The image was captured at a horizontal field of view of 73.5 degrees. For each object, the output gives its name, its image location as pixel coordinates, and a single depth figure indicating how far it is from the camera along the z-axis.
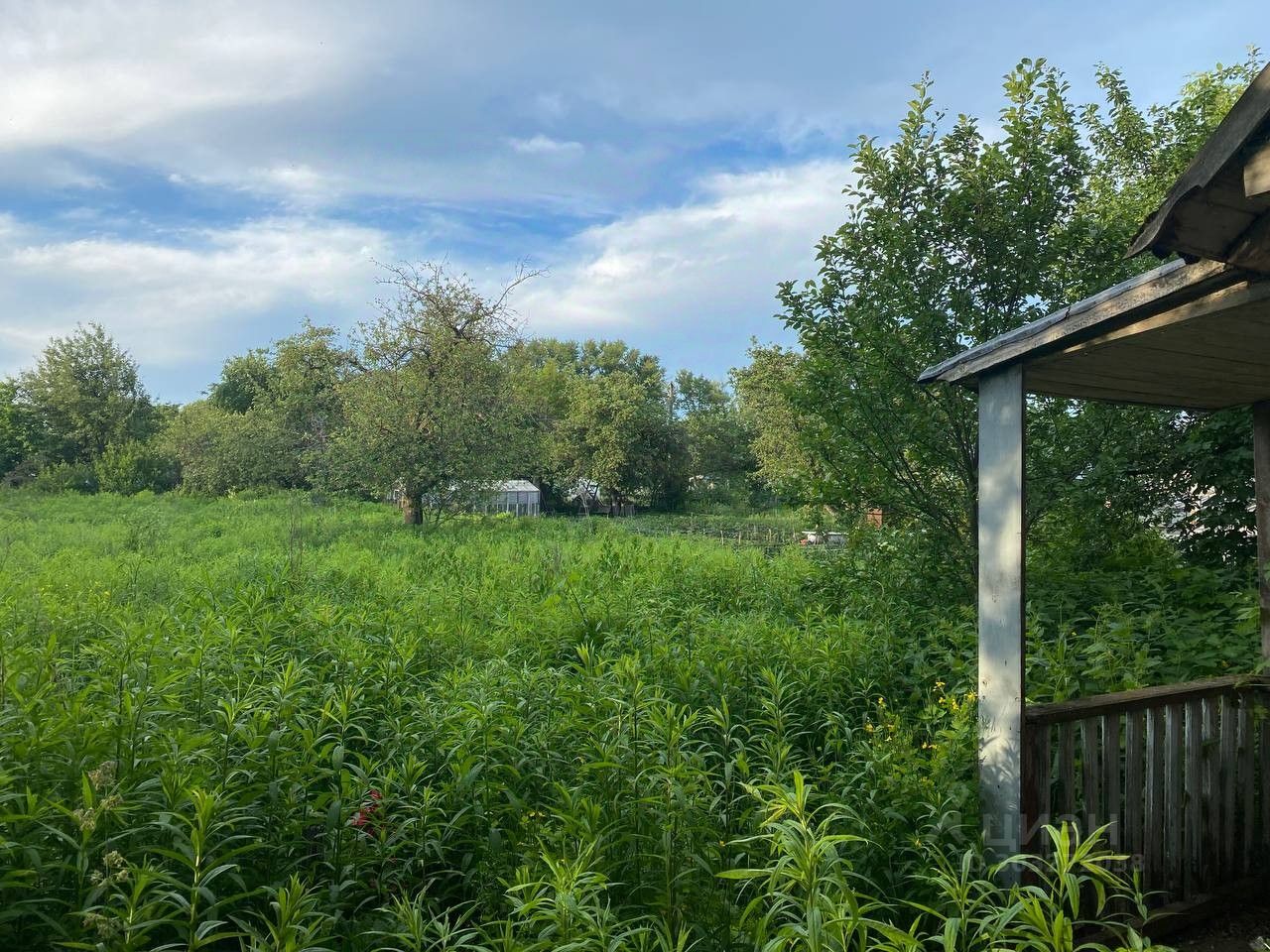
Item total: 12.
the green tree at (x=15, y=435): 38.09
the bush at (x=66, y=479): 31.17
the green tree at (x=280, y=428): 28.12
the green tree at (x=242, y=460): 30.42
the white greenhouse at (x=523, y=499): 40.93
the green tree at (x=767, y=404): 32.03
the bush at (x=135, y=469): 33.09
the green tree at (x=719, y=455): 43.41
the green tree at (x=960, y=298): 6.53
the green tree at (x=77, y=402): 38.53
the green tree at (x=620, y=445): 37.88
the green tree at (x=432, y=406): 18.58
